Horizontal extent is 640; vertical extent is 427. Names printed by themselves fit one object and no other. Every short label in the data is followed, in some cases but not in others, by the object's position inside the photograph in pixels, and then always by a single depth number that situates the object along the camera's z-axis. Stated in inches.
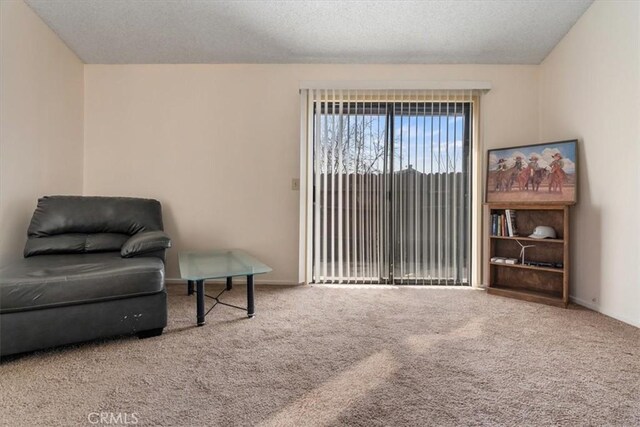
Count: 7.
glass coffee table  80.0
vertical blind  123.4
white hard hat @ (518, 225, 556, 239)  103.6
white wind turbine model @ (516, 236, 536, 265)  111.4
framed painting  101.7
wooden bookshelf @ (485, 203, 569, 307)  101.4
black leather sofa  63.1
